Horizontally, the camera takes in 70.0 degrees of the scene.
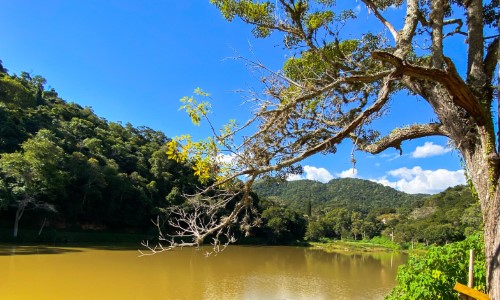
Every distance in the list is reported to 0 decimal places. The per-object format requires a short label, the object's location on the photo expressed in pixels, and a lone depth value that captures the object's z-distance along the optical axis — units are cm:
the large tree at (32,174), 1839
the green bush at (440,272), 364
